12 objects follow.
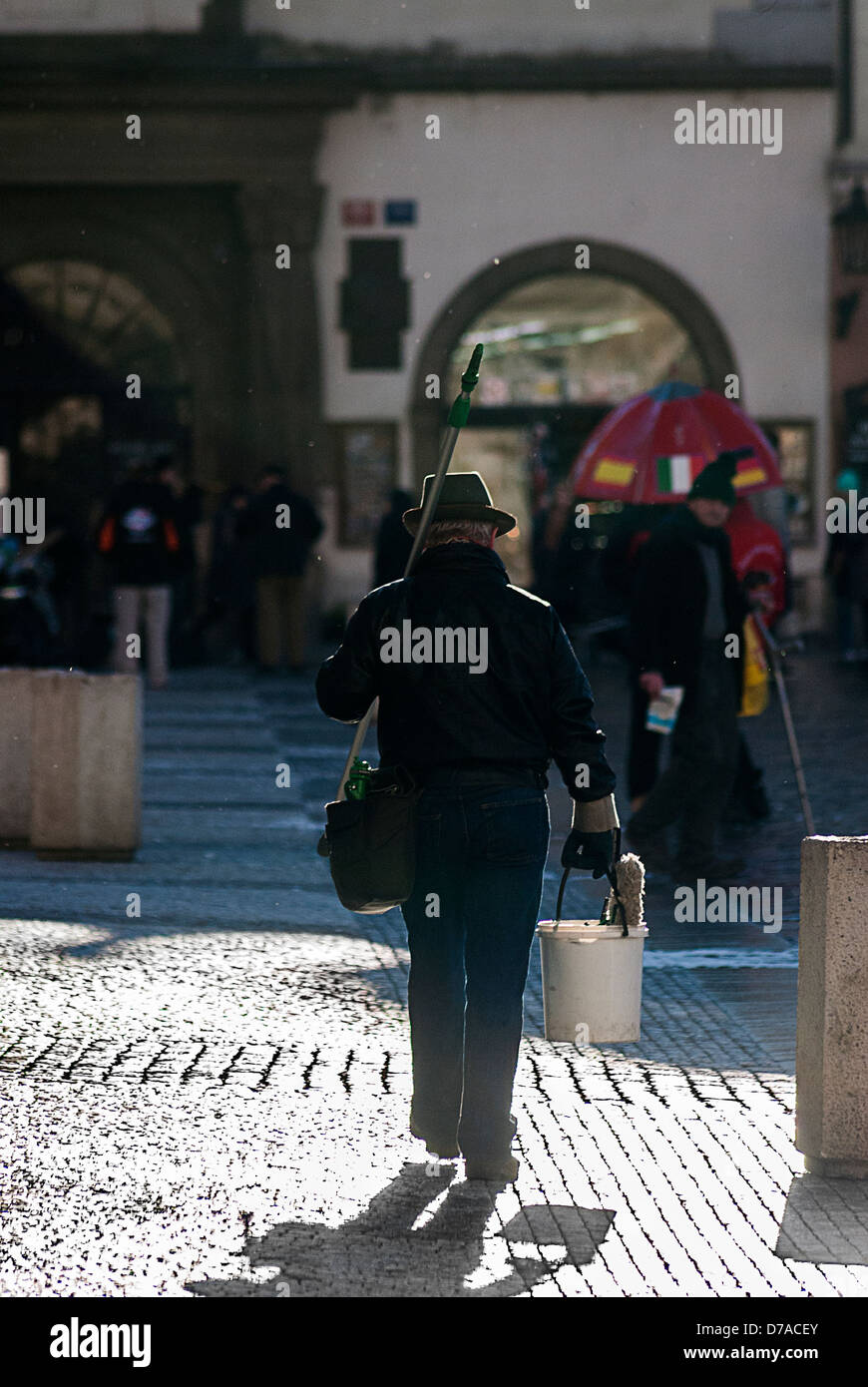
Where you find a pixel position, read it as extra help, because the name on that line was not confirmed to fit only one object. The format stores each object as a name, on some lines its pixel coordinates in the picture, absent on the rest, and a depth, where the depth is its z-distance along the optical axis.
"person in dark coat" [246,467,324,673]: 19.09
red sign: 21.91
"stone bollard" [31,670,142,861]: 10.09
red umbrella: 12.64
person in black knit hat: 9.93
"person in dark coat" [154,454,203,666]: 18.03
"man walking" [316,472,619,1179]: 5.34
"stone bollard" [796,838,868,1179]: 5.48
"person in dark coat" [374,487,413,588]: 16.28
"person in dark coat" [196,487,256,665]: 20.20
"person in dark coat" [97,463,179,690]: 17.64
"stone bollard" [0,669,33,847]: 10.52
